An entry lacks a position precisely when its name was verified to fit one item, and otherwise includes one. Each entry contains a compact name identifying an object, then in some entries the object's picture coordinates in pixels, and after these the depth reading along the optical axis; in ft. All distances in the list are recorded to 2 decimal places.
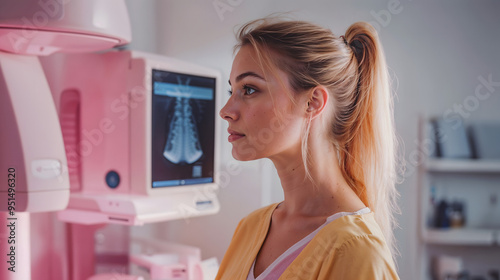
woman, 3.50
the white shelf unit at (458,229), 10.63
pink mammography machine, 3.74
